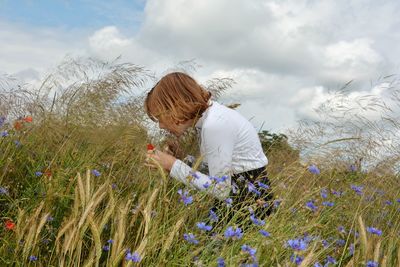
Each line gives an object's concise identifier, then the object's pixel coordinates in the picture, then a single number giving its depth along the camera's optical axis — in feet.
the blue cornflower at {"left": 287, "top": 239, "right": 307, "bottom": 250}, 6.06
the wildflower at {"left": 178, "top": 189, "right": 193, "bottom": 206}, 7.35
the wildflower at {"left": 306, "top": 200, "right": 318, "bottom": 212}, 8.24
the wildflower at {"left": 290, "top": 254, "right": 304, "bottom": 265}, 6.29
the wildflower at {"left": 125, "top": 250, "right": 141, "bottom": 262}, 5.74
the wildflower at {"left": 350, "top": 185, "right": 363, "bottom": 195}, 9.77
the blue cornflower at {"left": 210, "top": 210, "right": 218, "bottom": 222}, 7.51
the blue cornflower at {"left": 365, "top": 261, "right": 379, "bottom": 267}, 6.40
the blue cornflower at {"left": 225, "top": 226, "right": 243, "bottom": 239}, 6.30
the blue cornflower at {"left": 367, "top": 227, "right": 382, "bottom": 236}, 7.53
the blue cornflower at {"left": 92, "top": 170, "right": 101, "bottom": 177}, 8.40
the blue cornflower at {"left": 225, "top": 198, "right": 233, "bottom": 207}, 7.69
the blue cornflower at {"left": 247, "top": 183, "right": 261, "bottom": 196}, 8.00
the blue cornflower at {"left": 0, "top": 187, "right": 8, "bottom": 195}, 7.95
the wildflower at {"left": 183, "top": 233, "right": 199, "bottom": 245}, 6.59
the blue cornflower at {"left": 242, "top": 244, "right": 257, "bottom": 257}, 5.83
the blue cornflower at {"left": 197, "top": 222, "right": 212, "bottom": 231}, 6.60
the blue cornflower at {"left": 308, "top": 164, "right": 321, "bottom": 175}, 8.67
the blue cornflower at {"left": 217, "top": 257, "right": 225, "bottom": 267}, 6.12
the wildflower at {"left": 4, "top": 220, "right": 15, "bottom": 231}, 6.86
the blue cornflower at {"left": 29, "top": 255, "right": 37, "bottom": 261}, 6.37
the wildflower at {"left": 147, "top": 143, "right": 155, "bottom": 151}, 9.76
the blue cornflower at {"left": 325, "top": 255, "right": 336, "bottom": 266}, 7.52
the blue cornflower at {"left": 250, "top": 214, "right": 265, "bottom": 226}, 7.04
